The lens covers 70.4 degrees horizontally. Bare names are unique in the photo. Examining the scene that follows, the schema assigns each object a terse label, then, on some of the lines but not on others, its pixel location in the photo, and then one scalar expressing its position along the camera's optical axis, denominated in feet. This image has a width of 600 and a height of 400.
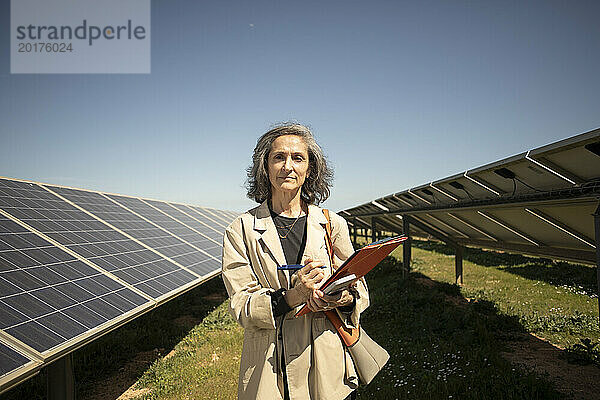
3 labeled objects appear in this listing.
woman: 7.25
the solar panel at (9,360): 9.23
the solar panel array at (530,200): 15.89
